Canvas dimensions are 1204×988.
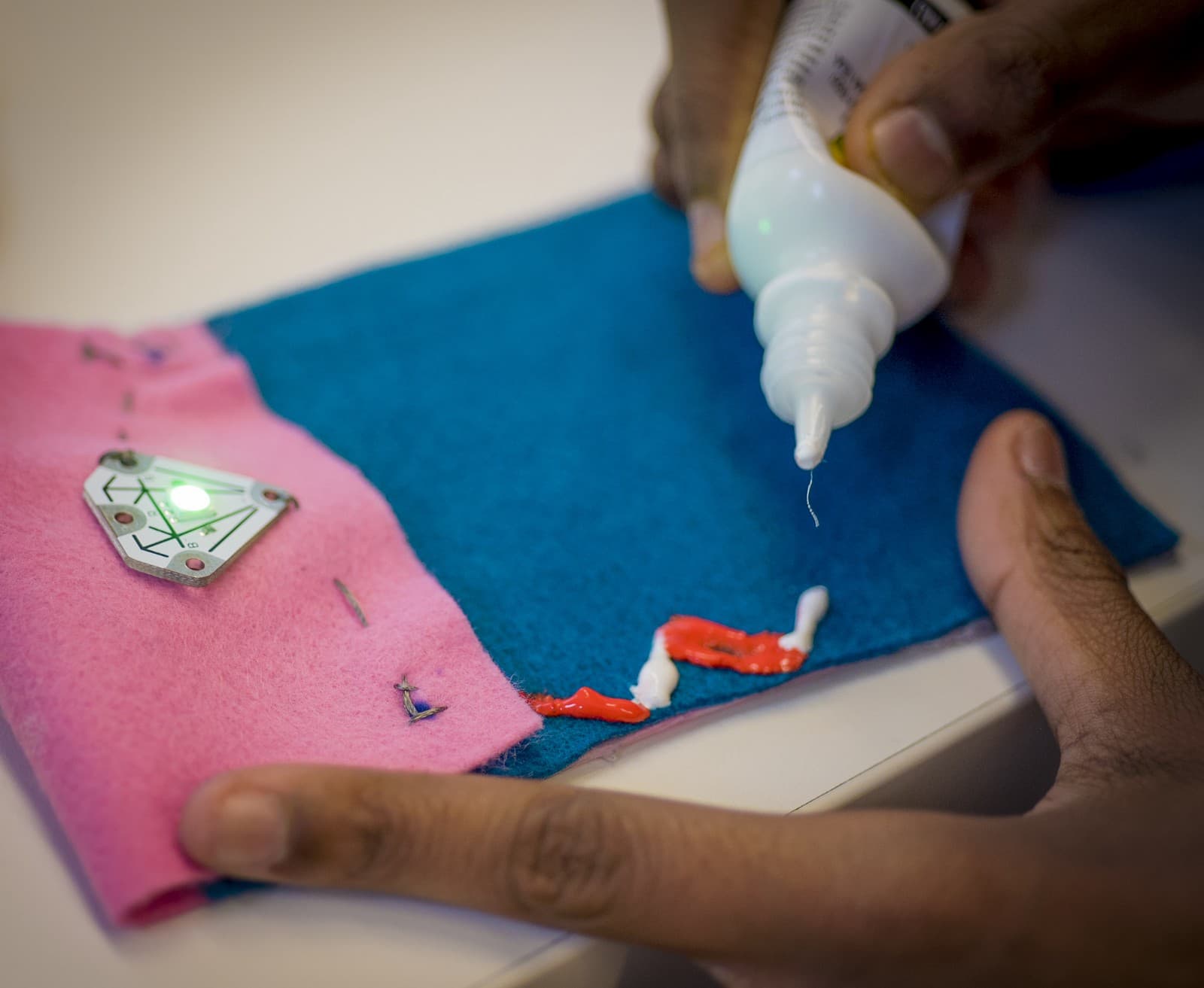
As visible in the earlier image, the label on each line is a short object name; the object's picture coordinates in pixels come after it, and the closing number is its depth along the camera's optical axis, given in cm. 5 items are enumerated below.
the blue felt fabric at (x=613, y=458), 31
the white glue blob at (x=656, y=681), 30
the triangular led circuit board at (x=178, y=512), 29
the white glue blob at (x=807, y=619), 31
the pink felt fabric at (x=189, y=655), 27
